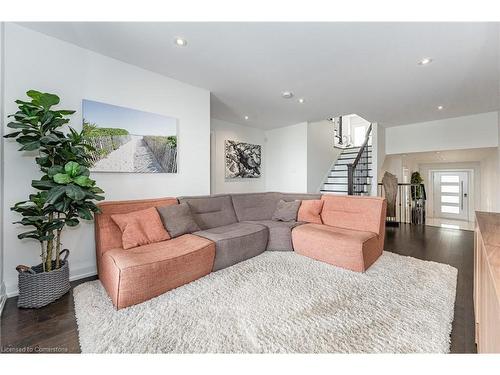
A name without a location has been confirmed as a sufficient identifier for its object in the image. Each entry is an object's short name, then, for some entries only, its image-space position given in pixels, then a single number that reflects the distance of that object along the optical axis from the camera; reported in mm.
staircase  5383
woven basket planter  1729
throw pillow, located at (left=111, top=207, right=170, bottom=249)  2143
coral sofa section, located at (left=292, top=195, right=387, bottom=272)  2377
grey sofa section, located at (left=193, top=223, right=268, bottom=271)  2383
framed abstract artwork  5170
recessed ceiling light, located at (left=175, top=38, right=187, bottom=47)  2138
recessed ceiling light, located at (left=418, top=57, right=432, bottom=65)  2431
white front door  7098
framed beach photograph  2398
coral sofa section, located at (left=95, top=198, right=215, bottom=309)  1694
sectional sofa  1798
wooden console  592
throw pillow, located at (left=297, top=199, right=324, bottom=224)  3184
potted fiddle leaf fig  1704
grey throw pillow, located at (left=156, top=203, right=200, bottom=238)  2459
